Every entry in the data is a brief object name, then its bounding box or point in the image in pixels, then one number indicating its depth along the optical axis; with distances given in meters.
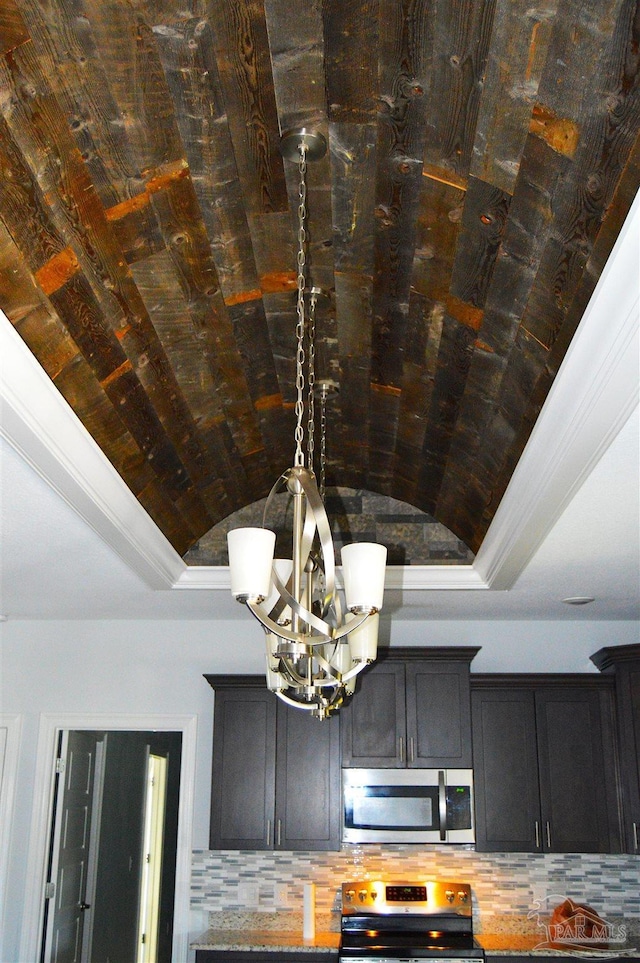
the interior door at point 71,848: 5.28
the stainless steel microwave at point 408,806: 4.72
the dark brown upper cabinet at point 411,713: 4.85
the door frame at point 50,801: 4.94
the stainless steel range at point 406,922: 4.39
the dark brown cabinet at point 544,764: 4.72
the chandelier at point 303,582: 2.06
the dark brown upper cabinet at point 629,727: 4.68
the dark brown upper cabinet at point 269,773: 4.76
